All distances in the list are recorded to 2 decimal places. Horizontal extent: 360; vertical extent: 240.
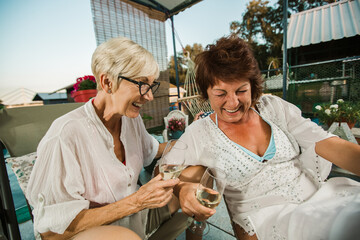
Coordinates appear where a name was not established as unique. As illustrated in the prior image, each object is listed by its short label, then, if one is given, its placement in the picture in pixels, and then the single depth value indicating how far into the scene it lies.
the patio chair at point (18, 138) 0.92
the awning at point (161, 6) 3.88
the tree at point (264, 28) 11.78
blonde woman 0.83
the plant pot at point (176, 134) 3.56
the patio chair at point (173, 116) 3.77
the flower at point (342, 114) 2.62
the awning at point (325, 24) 6.10
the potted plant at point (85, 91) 2.07
